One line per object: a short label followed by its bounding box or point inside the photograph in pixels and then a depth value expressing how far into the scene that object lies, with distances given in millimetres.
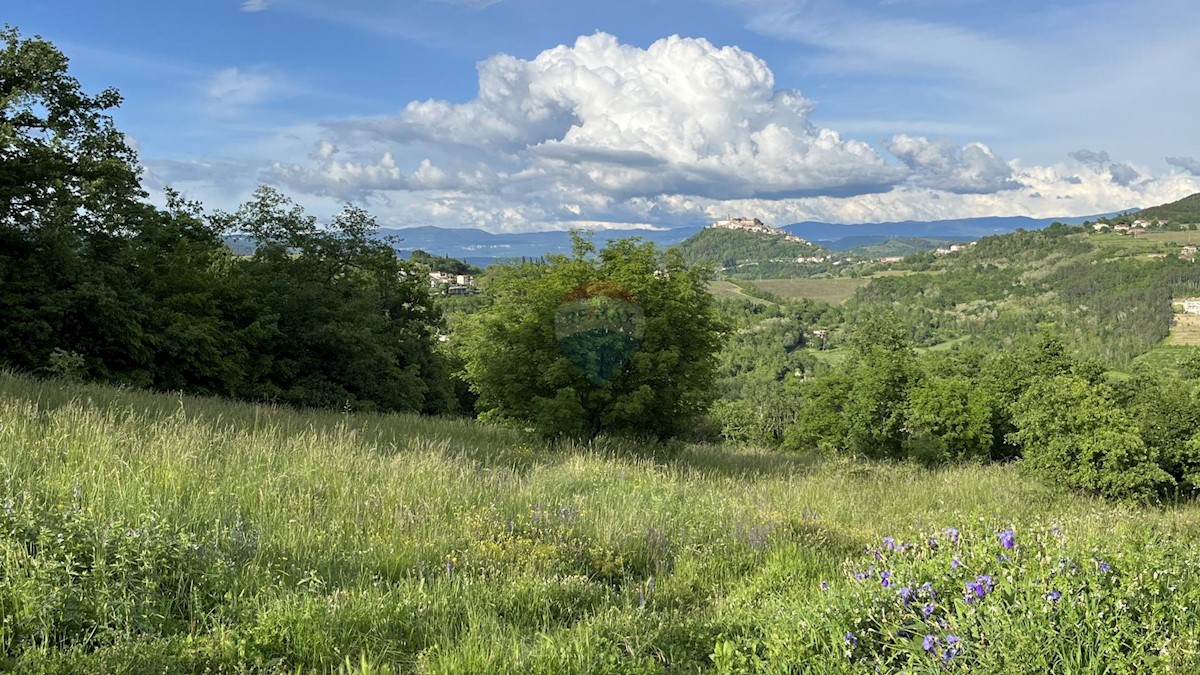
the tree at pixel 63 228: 15844
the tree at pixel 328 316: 23312
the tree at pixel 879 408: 36125
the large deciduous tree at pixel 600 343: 12977
